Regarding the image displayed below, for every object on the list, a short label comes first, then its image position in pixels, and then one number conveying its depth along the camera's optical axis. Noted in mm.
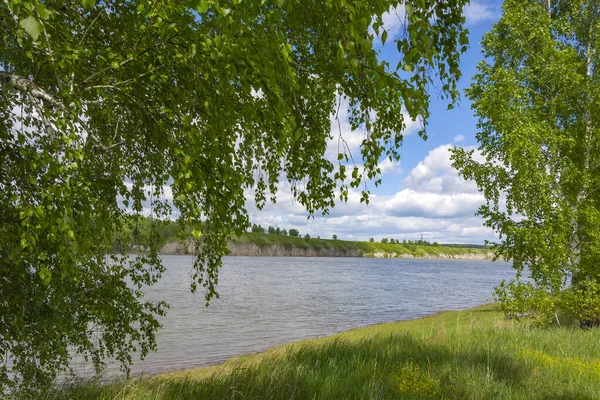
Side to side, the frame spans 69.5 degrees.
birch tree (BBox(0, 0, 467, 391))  3740
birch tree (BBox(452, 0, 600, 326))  16234
